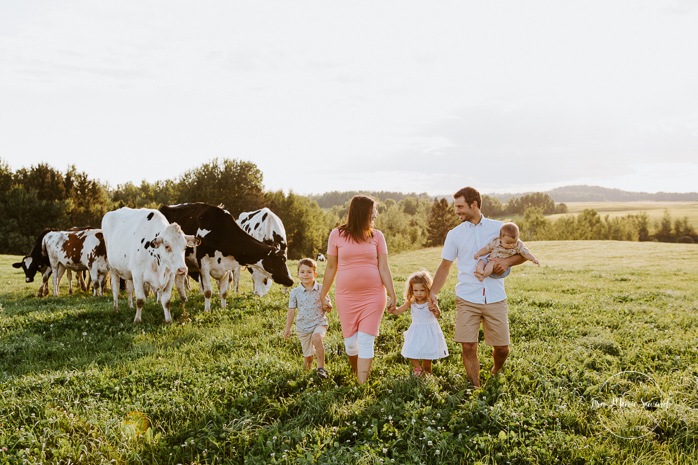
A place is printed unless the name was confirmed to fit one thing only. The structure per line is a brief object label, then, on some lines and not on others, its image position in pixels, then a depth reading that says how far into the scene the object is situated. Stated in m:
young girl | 6.48
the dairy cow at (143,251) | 10.45
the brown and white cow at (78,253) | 15.20
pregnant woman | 6.08
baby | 5.74
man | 6.02
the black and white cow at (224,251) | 12.64
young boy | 6.67
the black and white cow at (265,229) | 15.49
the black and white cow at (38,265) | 17.08
